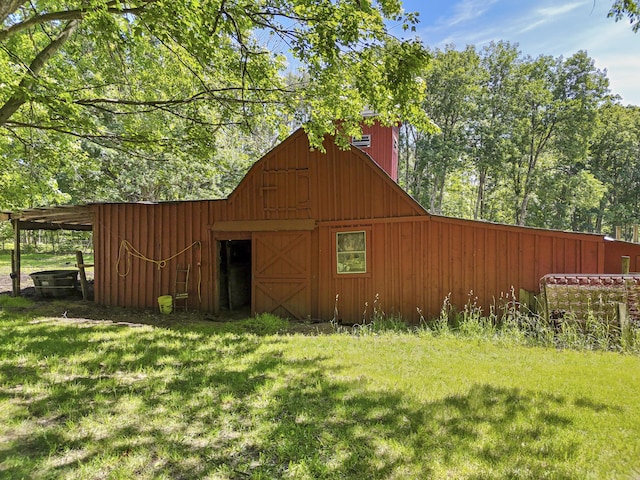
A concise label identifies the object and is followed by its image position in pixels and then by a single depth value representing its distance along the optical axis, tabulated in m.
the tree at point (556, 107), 22.02
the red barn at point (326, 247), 7.43
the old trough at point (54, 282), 10.24
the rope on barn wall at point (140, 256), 9.34
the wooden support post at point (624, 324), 5.41
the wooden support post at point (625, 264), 6.94
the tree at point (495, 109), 23.41
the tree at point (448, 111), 22.69
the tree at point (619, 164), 27.20
